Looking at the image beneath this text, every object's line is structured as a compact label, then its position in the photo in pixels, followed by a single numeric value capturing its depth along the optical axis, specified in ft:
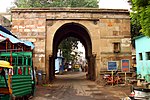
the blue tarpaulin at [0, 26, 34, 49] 30.25
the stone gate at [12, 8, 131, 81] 61.31
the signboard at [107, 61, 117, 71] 60.49
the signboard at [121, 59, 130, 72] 61.21
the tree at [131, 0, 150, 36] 28.59
